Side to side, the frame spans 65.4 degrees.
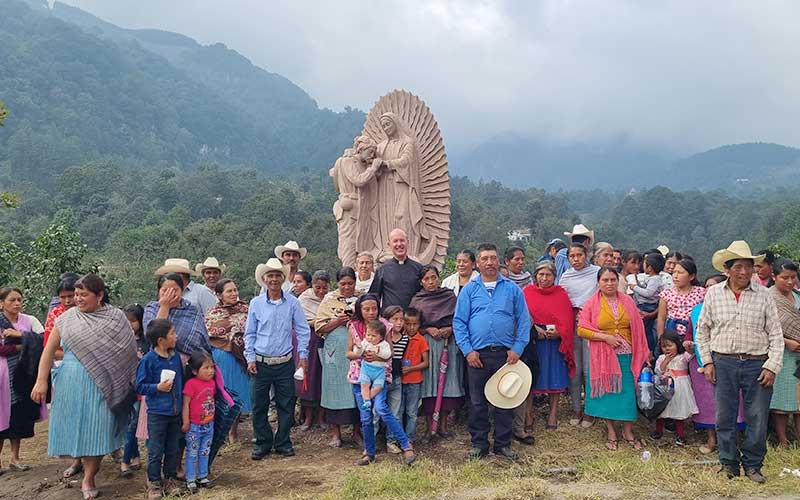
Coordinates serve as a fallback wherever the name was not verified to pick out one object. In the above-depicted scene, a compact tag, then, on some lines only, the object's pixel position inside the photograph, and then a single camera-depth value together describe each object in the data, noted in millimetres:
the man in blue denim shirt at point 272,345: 4965
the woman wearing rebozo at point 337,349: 5289
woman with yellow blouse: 5086
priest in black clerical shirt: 5543
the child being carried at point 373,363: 4793
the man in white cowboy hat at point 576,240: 6684
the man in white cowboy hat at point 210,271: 6047
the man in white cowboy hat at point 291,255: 6824
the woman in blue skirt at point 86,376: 4254
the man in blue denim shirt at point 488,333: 4836
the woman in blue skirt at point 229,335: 5355
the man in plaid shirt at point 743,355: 4258
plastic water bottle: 5004
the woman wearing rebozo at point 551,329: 5402
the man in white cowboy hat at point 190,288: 5005
